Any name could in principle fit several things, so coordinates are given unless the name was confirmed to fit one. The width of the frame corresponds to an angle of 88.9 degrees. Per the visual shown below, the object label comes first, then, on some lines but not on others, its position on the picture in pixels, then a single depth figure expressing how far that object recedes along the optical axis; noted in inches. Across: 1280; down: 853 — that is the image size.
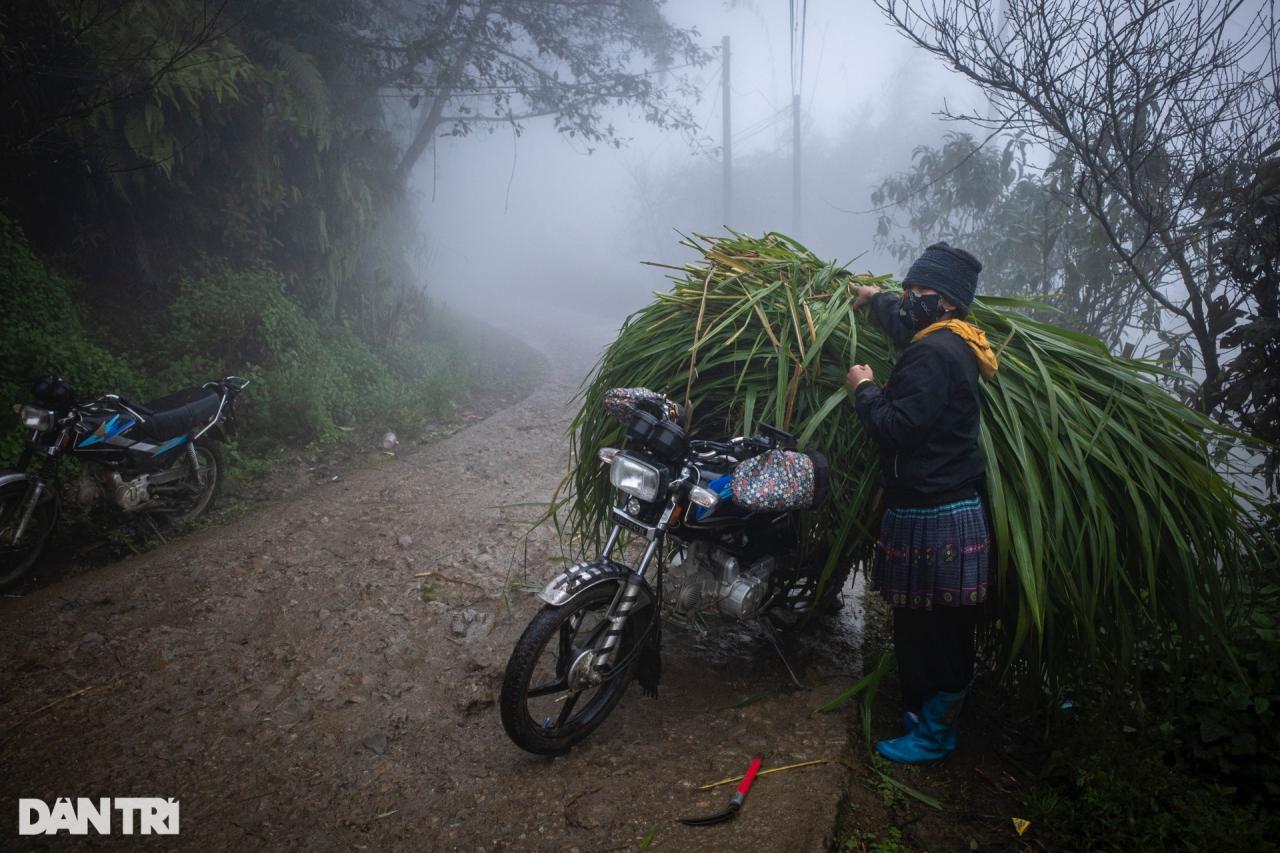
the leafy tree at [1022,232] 217.9
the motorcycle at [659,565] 84.8
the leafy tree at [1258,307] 121.7
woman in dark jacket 83.9
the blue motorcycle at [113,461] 132.5
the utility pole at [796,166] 764.6
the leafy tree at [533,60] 348.2
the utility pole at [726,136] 720.3
